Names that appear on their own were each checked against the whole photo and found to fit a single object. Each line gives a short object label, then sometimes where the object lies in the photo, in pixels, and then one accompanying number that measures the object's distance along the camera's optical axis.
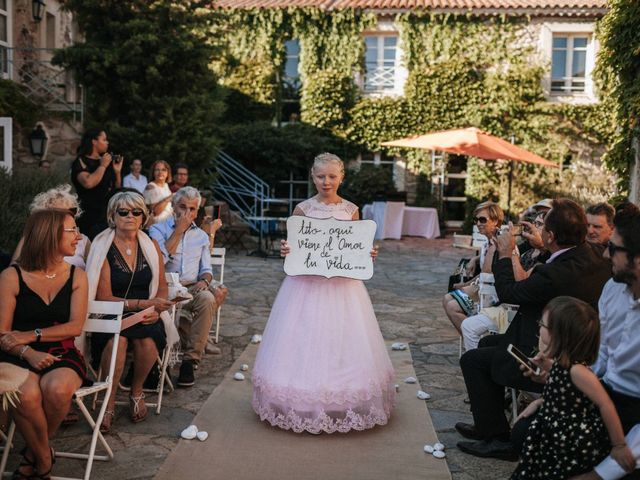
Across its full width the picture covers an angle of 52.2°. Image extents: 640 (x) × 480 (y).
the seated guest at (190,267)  5.51
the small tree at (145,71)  12.11
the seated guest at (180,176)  8.95
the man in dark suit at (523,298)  3.92
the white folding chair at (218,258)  6.88
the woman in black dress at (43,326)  3.42
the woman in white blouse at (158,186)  7.68
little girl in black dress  2.96
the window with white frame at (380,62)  20.70
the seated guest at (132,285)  4.45
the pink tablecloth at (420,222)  17.94
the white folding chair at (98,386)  3.52
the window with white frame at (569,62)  20.02
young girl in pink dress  4.26
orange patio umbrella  12.79
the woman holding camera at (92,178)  7.08
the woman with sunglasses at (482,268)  5.54
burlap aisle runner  3.78
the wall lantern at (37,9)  13.11
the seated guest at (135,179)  9.48
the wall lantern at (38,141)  11.47
